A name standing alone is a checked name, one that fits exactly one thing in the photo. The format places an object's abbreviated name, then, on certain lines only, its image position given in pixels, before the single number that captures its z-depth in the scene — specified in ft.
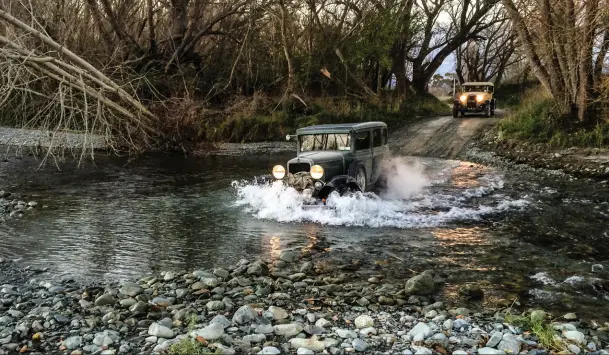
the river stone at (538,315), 17.74
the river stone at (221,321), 17.61
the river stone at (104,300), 20.01
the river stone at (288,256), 26.43
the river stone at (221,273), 23.62
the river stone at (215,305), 19.54
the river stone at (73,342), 15.93
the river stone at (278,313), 18.55
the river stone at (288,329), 17.12
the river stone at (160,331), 16.80
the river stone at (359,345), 15.83
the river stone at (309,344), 15.87
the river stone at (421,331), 16.85
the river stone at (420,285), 21.52
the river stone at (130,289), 20.94
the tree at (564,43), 57.52
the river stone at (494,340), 16.14
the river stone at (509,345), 15.67
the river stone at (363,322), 17.88
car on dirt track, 89.61
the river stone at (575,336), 16.43
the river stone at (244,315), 18.06
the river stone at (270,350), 15.38
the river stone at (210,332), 16.46
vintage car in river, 36.14
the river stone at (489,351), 15.34
